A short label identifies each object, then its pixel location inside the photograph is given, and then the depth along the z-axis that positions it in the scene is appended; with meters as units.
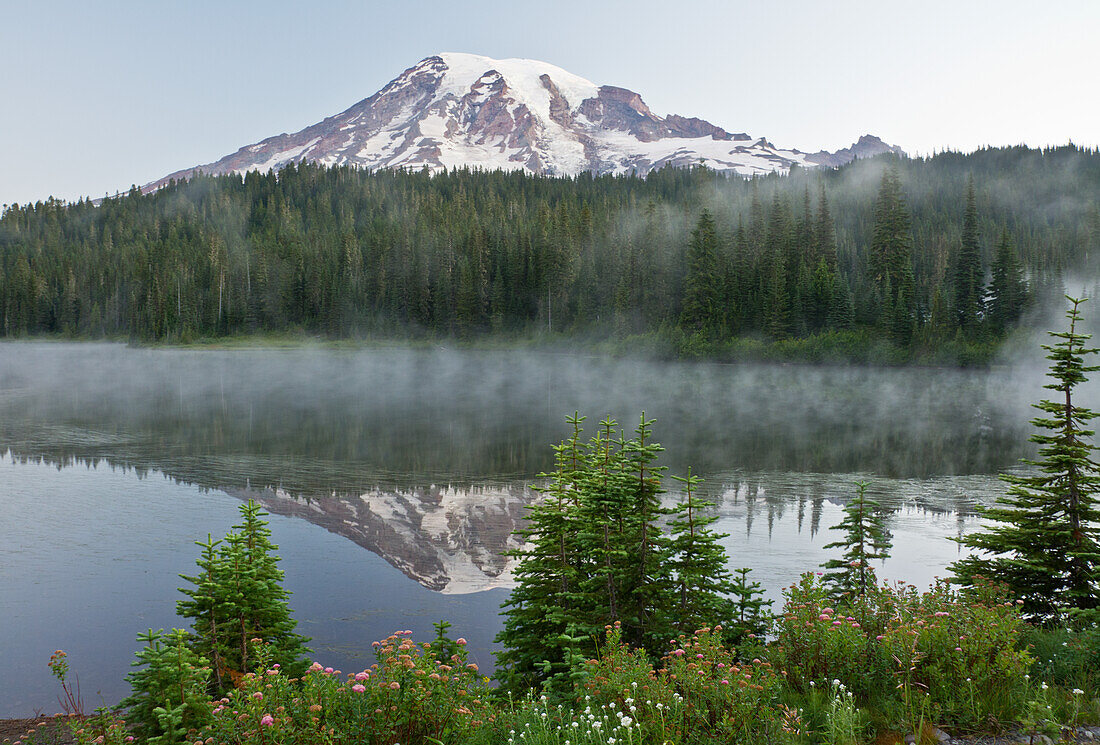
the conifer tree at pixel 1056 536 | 10.45
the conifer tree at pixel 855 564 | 11.50
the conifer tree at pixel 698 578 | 10.37
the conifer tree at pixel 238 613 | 9.30
